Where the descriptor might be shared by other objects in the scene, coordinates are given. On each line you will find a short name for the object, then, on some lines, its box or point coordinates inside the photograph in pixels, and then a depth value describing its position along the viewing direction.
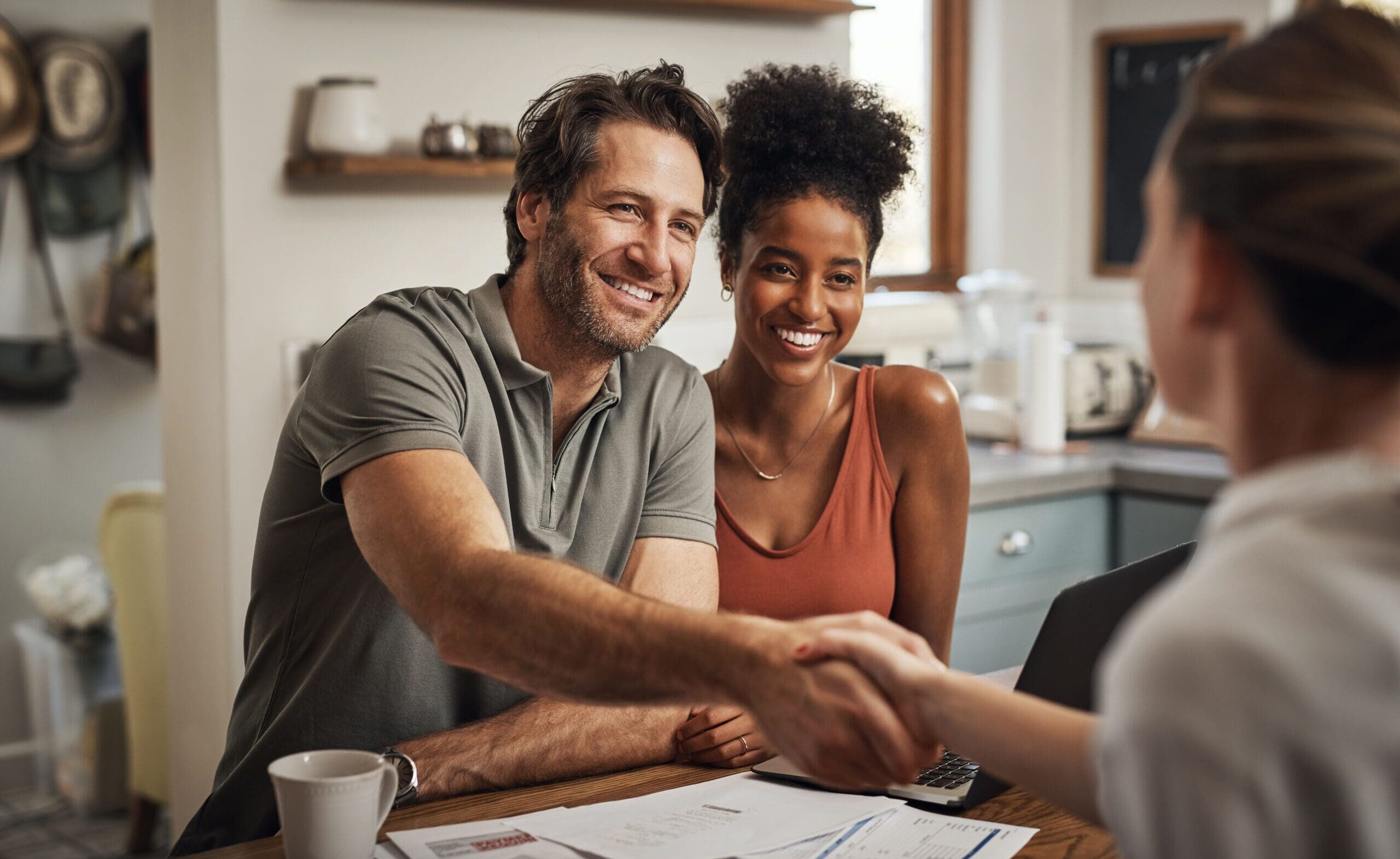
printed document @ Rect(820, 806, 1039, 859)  1.15
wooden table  1.19
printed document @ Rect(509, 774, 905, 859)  1.17
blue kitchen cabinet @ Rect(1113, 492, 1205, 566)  3.02
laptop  1.20
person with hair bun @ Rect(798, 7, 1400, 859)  0.60
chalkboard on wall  3.88
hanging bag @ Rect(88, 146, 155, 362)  3.91
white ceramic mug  1.09
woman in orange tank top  1.92
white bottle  3.36
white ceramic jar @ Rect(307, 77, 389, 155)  2.51
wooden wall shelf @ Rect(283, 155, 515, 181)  2.52
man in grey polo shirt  1.15
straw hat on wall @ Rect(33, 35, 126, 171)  3.88
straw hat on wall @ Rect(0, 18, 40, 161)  3.79
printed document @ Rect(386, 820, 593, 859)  1.15
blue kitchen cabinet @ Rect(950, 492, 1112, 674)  2.89
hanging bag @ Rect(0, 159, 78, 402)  3.85
